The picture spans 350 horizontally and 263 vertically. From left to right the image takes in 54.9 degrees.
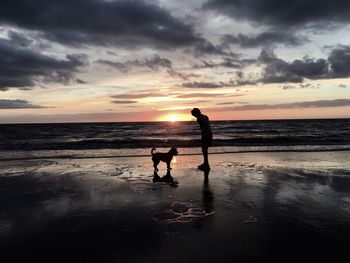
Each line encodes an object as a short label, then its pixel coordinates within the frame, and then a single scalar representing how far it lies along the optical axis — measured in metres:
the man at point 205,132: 11.12
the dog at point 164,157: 10.62
